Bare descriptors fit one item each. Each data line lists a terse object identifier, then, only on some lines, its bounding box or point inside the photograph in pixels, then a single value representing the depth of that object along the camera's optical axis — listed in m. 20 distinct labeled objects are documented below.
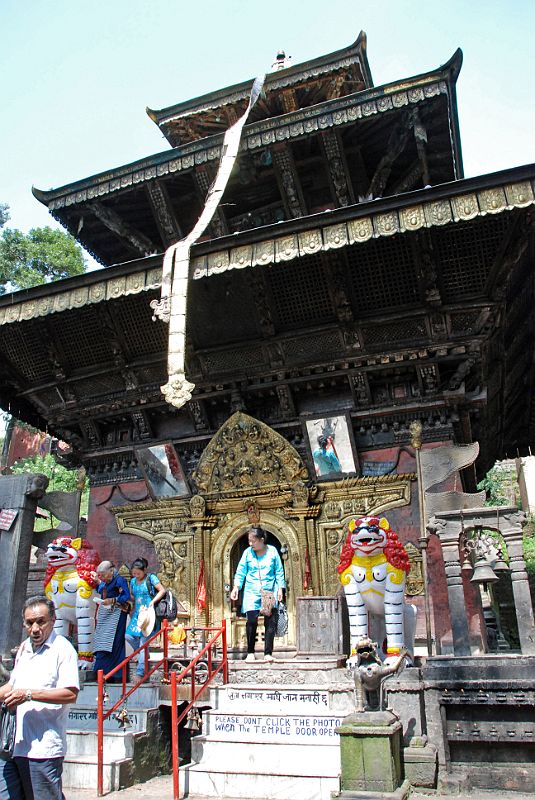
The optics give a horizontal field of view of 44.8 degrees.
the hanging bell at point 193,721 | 7.42
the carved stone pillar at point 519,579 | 6.57
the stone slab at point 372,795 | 5.16
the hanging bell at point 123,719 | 7.03
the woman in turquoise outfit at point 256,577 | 8.47
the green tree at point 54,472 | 27.38
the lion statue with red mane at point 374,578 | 7.88
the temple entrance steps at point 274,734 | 5.95
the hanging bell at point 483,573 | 7.18
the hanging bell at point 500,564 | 7.36
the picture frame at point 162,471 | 11.52
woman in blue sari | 8.41
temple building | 9.45
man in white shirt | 3.75
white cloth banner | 8.80
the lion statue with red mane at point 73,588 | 9.08
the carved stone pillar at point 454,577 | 6.88
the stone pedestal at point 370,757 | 5.33
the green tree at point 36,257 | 26.33
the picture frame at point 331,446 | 10.35
